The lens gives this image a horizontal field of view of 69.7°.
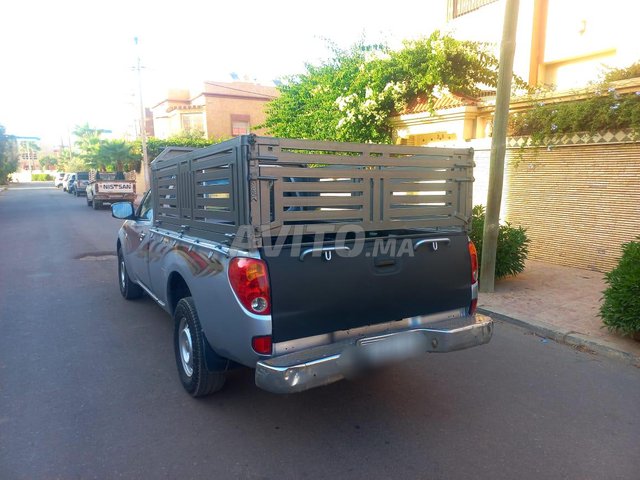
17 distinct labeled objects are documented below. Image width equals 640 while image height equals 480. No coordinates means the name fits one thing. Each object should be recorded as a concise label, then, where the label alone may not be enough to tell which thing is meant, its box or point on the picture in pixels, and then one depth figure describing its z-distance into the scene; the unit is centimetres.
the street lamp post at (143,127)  2486
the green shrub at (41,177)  7960
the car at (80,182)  3409
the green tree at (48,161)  9688
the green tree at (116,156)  3616
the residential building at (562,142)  746
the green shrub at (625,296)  461
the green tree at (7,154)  2722
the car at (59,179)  5014
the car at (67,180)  3781
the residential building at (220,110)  3716
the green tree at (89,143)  3700
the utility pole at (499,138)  604
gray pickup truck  288
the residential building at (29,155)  9594
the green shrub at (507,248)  698
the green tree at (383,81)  1121
